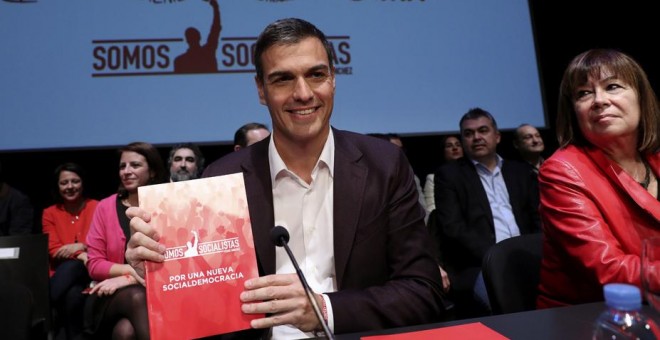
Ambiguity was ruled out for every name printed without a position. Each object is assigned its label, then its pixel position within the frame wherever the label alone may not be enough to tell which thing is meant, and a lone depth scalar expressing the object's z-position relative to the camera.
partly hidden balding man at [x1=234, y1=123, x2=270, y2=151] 3.66
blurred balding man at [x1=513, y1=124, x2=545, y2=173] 4.64
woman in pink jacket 2.48
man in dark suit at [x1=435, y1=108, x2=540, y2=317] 3.49
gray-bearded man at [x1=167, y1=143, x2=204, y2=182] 4.00
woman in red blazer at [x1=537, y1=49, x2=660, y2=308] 1.51
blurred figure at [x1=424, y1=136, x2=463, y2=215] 4.91
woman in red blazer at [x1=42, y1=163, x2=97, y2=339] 3.89
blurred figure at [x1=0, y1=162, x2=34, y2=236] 4.16
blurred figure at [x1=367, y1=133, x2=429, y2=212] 4.14
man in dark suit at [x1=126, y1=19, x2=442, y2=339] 1.44
